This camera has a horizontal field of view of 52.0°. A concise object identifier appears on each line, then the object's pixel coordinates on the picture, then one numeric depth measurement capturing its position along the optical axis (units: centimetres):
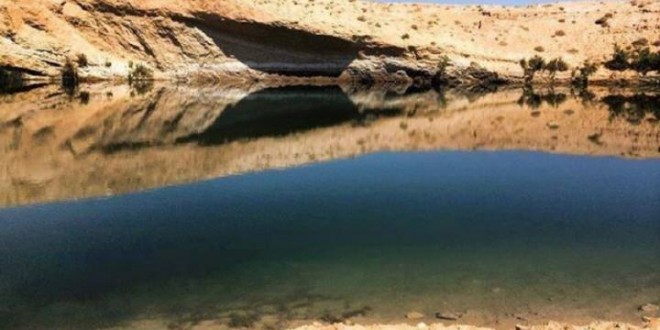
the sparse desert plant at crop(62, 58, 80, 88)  5380
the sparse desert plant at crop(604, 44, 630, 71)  6059
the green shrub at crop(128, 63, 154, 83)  5738
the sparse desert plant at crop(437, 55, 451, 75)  5847
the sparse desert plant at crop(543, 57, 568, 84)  6056
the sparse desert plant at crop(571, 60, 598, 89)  5931
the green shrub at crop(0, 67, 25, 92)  5072
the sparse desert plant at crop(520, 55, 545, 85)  6031
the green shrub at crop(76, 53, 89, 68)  5422
